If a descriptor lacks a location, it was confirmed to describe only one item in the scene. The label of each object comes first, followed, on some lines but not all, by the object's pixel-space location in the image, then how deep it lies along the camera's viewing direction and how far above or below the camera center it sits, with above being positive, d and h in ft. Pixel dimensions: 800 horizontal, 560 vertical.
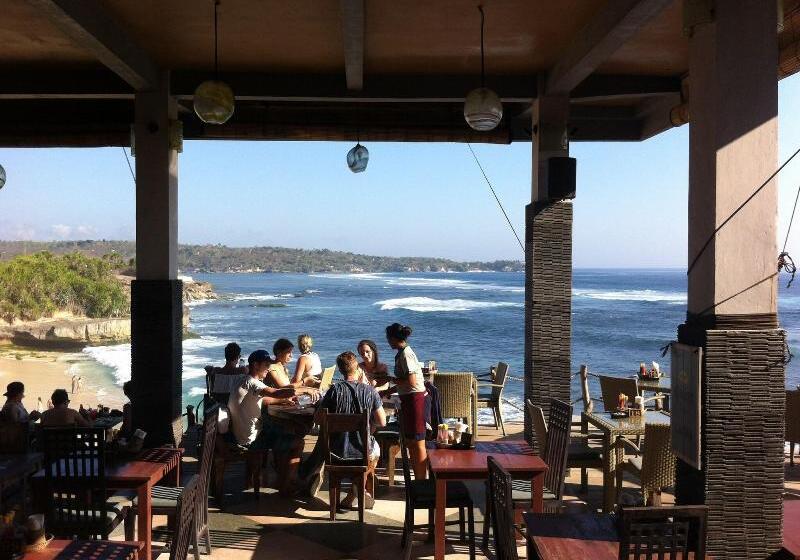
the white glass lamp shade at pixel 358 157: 24.49 +3.99
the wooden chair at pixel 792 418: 22.90 -4.39
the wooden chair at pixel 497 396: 29.12 -4.94
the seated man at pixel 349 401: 18.34 -3.24
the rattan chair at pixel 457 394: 25.21 -4.15
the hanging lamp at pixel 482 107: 16.65 +3.89
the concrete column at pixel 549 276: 22.58 +0.02
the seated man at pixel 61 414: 18.89 -3.77
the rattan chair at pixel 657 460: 16.55 -4.19
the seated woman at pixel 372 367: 23.27 -3.08
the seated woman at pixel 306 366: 23.31 -2.98
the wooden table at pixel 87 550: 9.86 -3.89
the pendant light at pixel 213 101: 16.33 +3.90
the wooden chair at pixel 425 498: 15.10 -4.67
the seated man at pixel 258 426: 19.73 -4.25
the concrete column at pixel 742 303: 11.91 -0.41
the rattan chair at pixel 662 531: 8.41 -2.98
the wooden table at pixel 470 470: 14.35 -3.84
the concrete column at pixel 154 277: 21.89 -0.14
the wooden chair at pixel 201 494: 14.54 -4.66
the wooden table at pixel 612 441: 18.24 -4.22
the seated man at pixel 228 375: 23.18 -3.32
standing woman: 18.45 -3.12
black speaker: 21.94 +3.05
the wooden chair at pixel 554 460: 15.19 -4.05
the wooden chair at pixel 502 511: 10.36 -3.48
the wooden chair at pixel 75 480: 13.43 -3.89
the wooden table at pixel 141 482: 13.73 -4.00
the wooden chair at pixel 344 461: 17.43 -4.69
